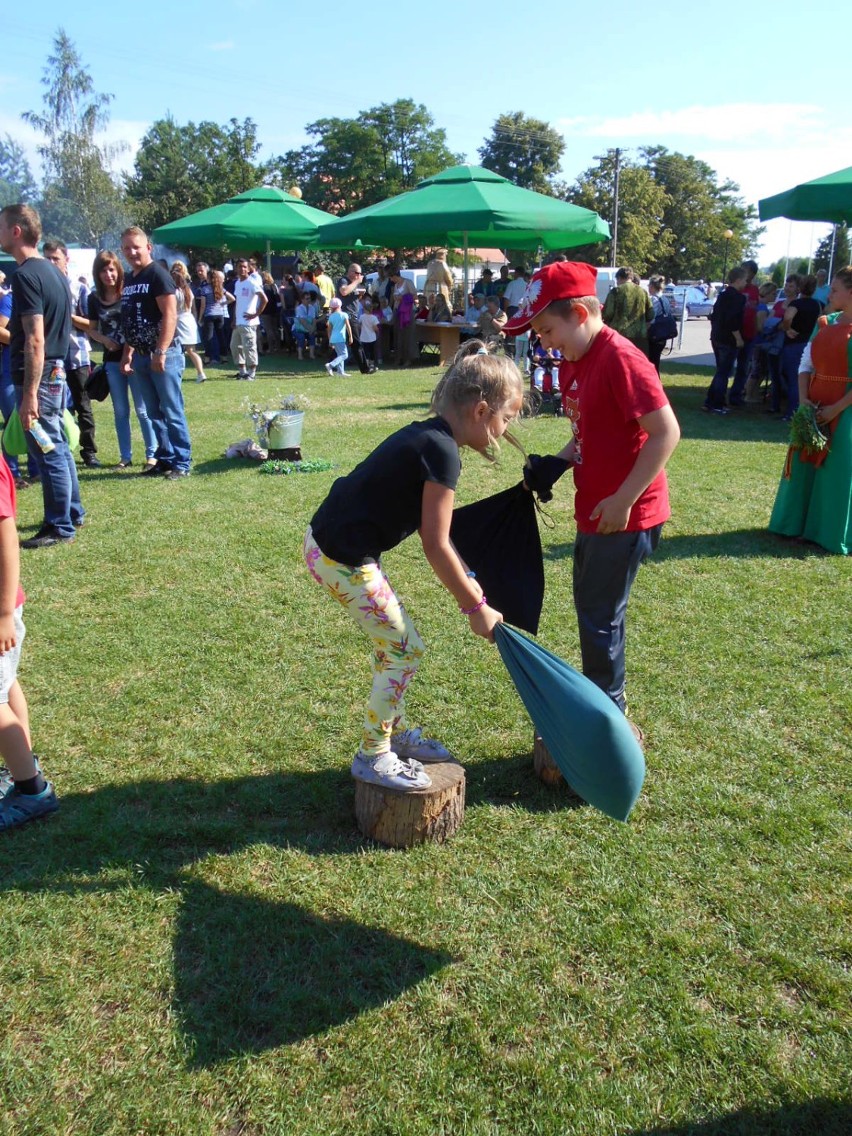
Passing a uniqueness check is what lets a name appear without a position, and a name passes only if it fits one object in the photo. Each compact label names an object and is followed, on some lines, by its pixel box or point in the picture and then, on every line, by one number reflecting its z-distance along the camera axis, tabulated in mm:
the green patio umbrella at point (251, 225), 17609
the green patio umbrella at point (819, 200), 10750
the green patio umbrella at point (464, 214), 13984
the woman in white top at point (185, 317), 8992
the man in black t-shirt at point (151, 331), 7336
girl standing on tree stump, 2627
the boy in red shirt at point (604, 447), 2805
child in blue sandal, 2768
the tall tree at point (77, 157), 48281
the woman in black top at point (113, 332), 7824
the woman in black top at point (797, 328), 11305
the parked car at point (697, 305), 40881
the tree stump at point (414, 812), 2982
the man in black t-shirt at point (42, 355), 5570
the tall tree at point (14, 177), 63775
